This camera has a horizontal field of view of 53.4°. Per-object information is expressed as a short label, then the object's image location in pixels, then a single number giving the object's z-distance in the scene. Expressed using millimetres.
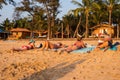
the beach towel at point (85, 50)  4914
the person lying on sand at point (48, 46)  5439
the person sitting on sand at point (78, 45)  5016
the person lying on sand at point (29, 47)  5440
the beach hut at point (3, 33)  23976
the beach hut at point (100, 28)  19868
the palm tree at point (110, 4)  18769
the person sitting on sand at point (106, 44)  4814
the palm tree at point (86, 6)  19087
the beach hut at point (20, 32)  23906
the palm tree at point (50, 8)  20316
